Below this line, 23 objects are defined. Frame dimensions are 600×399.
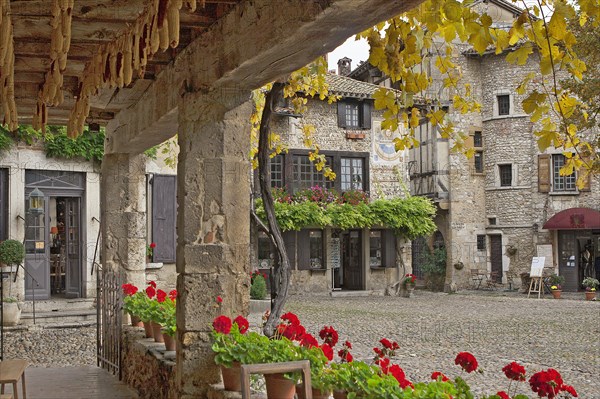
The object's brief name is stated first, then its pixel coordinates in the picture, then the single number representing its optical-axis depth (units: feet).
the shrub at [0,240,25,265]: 39.88
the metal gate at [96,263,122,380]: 22.62
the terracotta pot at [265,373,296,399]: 11.82
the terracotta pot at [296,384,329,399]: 11.28
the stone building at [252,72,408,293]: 69.46
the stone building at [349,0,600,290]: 79.46
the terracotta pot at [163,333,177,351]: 18.10
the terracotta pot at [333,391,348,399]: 10.64
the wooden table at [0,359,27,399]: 13.52
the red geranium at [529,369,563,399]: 9.25
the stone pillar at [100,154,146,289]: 24.99
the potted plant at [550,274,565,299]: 75.77
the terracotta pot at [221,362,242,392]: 13.28
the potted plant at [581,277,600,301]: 69.15
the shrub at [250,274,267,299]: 55.06
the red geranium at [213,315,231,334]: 13.35
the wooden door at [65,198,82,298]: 45.19
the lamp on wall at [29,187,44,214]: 42.09
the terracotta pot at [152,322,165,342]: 19.90
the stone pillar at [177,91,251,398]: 14.21
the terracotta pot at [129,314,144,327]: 22.45
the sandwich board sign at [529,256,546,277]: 74.08
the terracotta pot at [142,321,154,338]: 20.58
